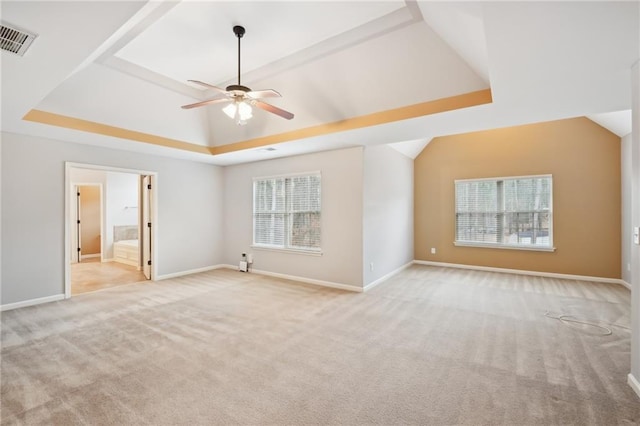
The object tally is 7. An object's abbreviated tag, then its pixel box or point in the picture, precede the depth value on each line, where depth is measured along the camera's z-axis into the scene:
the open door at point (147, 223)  5.68
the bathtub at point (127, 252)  7.06
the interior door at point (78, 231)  7.69
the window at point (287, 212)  5.40
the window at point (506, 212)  5.83
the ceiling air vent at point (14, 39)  1.84
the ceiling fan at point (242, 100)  2.81
